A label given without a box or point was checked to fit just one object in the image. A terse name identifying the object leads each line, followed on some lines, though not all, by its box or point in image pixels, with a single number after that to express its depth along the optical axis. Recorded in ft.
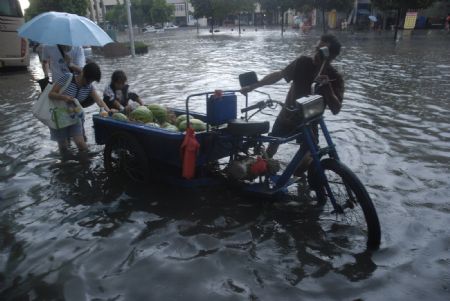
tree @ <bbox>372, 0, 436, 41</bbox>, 92.31
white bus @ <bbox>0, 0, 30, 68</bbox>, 54.29
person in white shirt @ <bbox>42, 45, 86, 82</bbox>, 20.66
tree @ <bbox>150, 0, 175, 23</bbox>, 270.46
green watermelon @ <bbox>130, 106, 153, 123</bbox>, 16.90
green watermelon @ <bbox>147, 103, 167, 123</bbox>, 17.46
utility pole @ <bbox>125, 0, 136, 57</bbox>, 74.71
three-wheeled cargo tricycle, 12.36
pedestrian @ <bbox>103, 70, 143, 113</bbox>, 19.49
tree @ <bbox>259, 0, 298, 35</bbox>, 138.82
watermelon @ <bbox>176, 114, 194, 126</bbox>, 16.99
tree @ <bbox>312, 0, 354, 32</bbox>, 128.47
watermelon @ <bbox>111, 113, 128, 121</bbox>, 17.01
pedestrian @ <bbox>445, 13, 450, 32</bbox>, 127.03
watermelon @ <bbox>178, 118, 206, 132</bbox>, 15.60
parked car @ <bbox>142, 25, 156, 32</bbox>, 251.23
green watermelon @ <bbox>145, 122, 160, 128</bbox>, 16.17
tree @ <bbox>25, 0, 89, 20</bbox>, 128.98
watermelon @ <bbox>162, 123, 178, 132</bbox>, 15.69
